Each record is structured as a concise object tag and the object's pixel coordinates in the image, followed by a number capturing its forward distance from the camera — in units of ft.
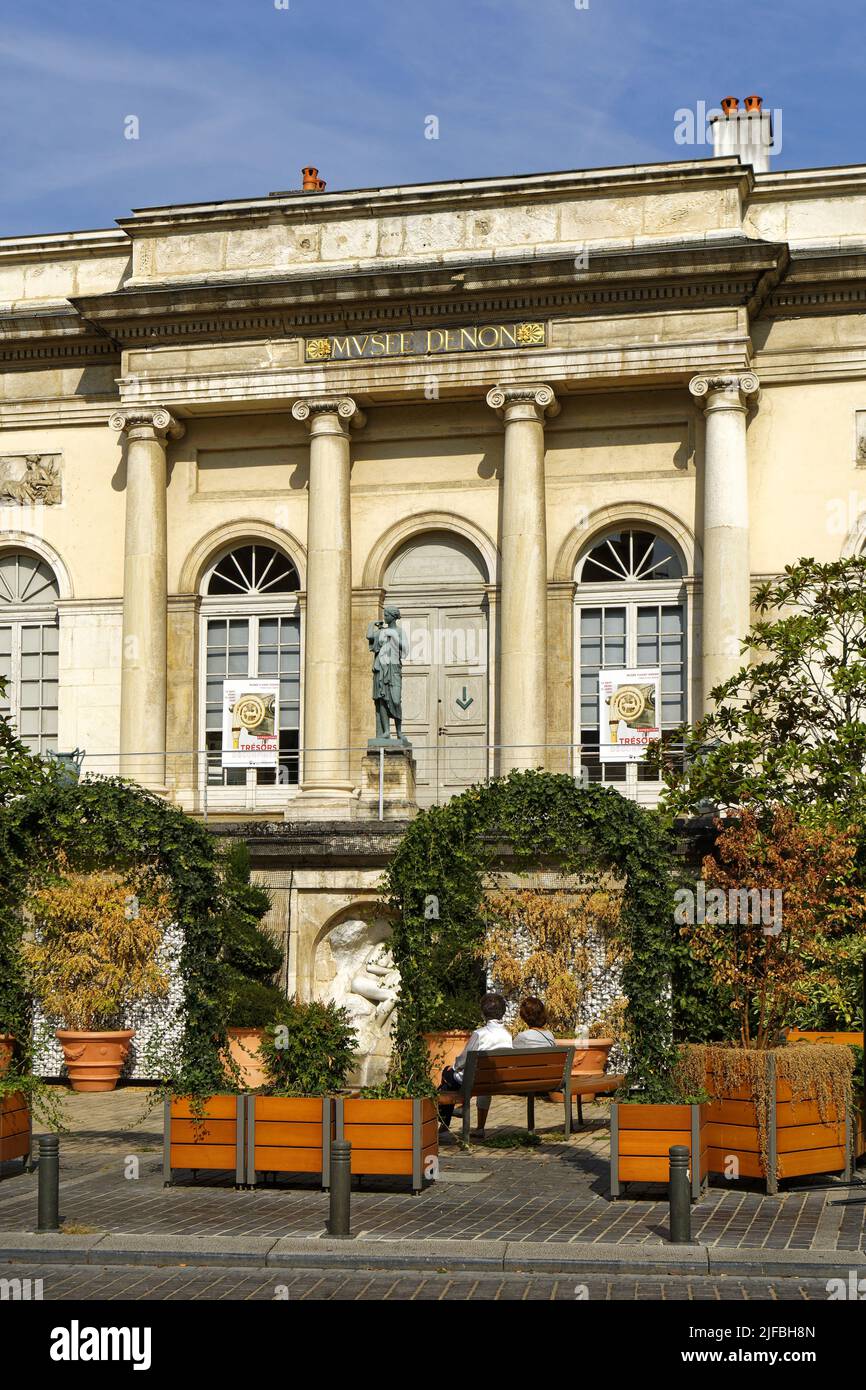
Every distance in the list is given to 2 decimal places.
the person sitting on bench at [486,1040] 52.06
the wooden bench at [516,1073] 50.24
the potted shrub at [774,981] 45.44
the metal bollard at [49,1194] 40.04
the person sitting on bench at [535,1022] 53.42
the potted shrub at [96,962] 68.90
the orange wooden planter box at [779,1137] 45.24
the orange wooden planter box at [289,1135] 45.16
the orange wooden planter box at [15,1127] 48.16
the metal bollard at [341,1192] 38.70
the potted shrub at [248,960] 68.44
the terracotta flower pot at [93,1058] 71.41
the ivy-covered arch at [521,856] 47.55
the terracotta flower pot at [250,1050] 66.90
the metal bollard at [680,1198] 37.88
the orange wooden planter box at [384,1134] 44.91
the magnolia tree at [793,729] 62.59
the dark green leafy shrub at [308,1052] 46.19
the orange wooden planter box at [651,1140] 44.04
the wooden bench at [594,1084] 54.13
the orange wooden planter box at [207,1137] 45.93
